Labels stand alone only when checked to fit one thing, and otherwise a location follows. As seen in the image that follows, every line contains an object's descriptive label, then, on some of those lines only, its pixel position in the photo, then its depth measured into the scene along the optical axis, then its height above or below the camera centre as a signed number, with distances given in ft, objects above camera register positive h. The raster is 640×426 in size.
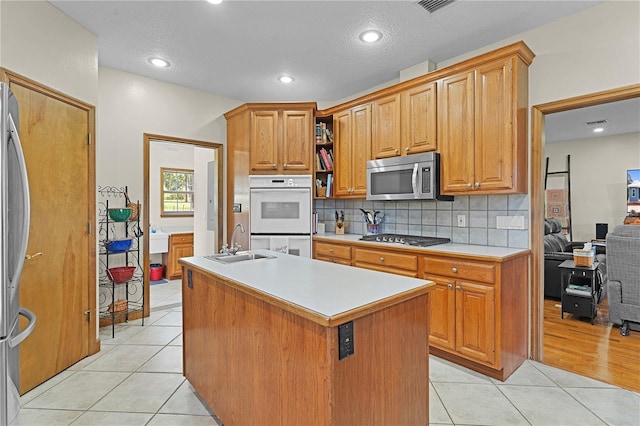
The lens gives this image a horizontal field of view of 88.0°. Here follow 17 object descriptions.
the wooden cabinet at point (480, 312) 7.83 -2.58
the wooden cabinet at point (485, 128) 8.42 +2.19
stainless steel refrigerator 4.37 -0.47
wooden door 7.50 -0.59
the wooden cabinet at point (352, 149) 12.15 +2.31
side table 11.60 -2.91
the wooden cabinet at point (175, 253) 18.24 -2.39
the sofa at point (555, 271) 13.62 -2.69
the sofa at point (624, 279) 10.54 -2.27
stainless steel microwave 9.95 +1.03
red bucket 17.74 -3.34
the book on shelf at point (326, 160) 13.71 +2.06
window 20.21 +1.12
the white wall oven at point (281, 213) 13.08 -0.13
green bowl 10.88 -0.14
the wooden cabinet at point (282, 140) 13.19 +2.78
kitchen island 3.95 -1.89
